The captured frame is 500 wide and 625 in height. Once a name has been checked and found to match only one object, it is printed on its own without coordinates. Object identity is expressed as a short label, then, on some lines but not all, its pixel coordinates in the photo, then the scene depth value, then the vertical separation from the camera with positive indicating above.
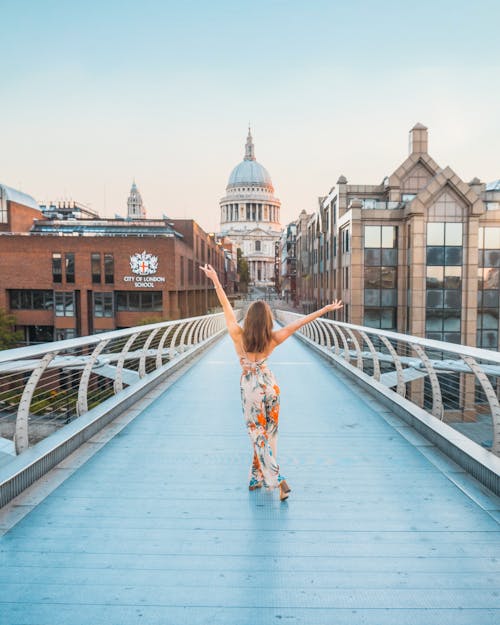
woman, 3.89 -0.77
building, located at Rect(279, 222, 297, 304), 71.00 +5.42
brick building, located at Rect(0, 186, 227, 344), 41.28 +1.43
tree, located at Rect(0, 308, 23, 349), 38.22 -2.91
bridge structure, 2.71 -1.64
